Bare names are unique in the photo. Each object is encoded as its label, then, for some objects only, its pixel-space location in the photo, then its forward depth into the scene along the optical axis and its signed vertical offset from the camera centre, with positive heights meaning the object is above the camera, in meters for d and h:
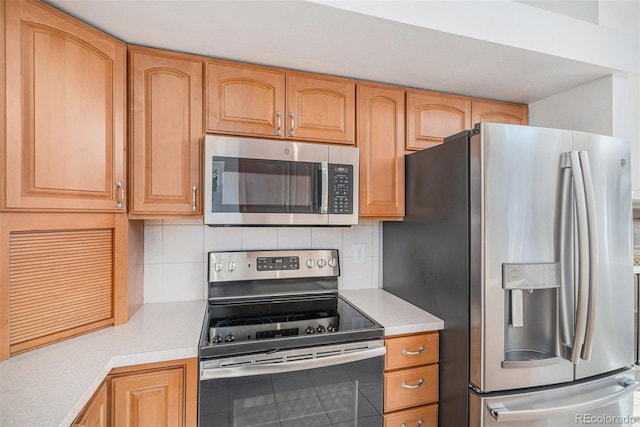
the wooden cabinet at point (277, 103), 1.53 +0.56
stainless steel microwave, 1.46 +0.15
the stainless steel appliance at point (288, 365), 1.19 -0.60
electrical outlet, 2.10 -0.26
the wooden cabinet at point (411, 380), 1.44 -0.77
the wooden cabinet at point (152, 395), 1.11 -0.66
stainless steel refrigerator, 1.26 -0.27
